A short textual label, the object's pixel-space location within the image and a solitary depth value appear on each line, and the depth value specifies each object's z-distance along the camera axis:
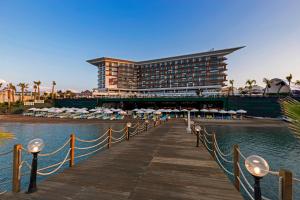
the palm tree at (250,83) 79.00
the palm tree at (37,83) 81.44
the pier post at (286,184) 2.90
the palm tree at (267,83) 68.62
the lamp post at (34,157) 4.59
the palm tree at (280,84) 69.04
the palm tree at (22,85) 78.62
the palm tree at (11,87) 77.82
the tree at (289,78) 64.88
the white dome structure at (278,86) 68.89
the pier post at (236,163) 5.70
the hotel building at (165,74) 94.81
